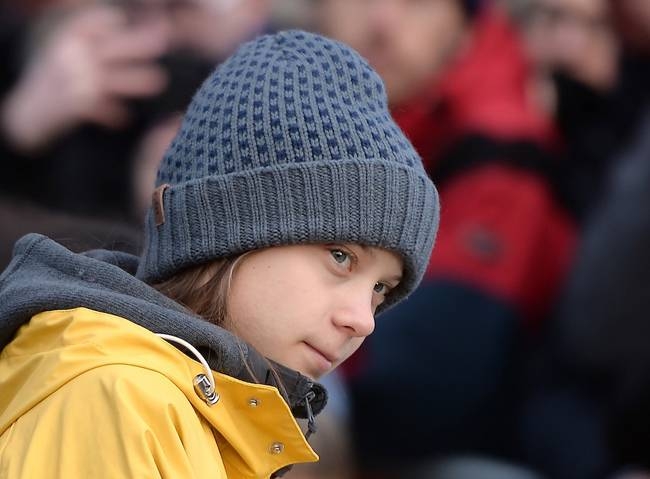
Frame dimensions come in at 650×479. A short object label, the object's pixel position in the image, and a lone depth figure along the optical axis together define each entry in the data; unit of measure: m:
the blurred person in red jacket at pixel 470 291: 9.16
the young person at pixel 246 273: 4.36
